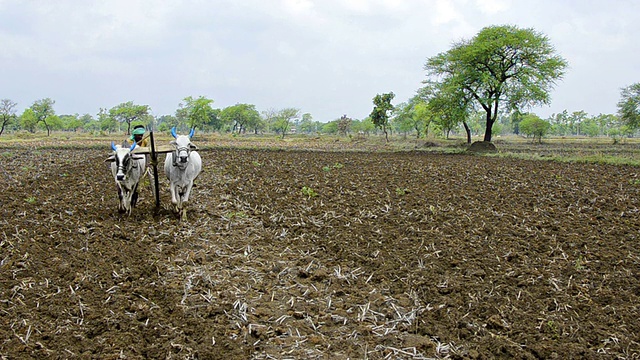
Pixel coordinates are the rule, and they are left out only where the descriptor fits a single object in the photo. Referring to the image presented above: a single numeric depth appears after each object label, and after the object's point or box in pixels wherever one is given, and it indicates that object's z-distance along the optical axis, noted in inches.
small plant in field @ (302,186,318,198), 441.1
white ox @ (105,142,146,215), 306.2
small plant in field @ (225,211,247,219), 363.9
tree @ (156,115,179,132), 4802.9
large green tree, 1142.3
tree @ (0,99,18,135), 2265.0
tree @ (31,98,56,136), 2736.2
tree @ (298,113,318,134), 5172.2
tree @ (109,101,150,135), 3095.5
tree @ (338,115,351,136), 3063.5
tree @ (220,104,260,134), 3400.6
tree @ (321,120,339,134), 3897.6
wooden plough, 322.7
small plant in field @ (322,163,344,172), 666.8
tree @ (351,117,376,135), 3599.9
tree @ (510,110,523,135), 1233.4
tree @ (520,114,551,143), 2103.8
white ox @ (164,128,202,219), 333.7
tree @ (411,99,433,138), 2091.9
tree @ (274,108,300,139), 3356.3
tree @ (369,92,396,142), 2139.5
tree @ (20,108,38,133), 2696.9
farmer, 370.9
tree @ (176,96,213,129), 2539.4
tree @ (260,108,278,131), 4382.9
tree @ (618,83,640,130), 1840.4
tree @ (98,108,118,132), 3391.5
